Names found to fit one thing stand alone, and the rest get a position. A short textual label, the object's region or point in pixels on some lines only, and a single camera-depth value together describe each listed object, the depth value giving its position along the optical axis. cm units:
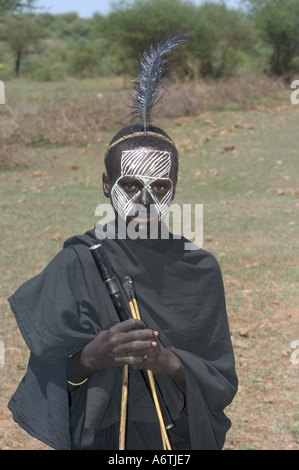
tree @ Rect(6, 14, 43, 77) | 3694
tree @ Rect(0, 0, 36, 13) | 1942
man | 176
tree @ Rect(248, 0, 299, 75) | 2400
